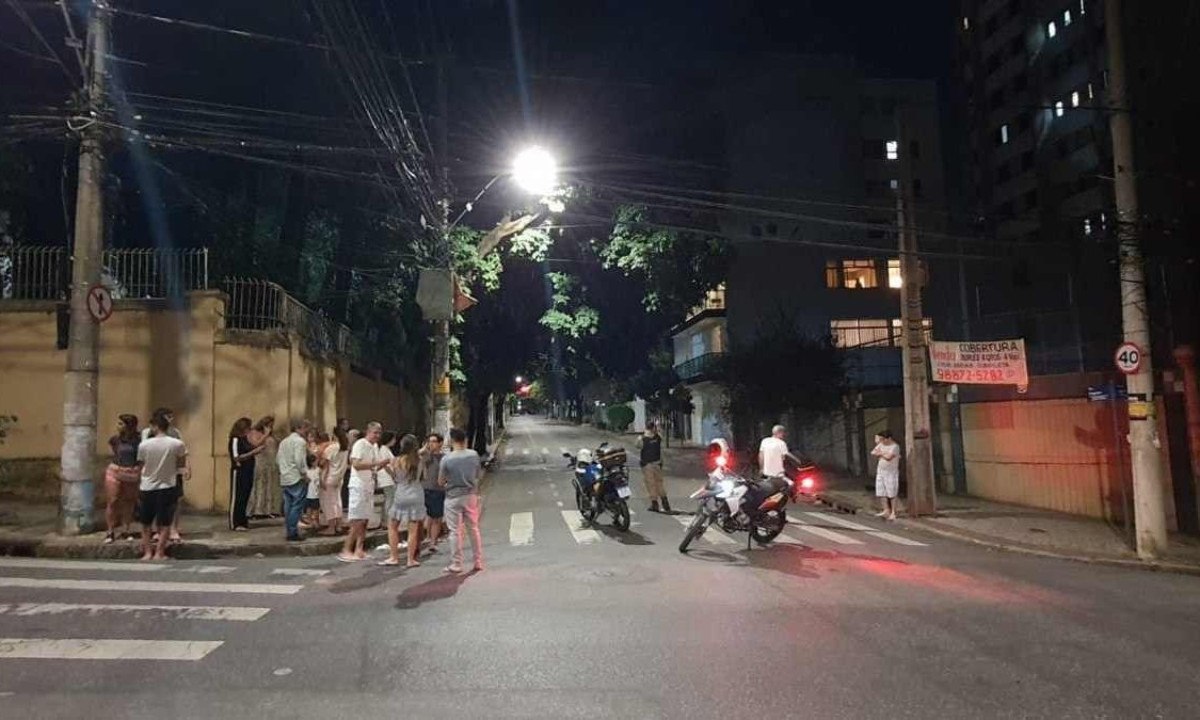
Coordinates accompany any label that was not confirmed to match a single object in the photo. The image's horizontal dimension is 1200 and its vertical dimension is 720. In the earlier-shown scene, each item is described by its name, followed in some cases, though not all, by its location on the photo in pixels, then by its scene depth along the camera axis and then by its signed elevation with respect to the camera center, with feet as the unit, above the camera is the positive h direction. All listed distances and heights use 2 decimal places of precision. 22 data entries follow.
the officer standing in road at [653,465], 52.90 -2.77
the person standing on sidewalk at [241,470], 39.75 -1.69
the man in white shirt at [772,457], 42.09 -2.02
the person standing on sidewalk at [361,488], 34.94 -2.32
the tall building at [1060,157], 47.21 +21.07
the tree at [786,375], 95.55 +4.51
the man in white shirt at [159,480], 33.22 -1.67
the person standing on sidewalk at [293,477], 37.32 -1.95
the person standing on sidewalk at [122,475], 35.88 -1.54
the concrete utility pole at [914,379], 51.49 +1.86
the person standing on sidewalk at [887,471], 51.11 -3.56
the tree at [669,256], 75.77 +14.36
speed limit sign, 37.17 +1.90
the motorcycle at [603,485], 43.75 -3.28
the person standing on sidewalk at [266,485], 44.98 -2.71
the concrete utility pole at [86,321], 37.19 +5.18
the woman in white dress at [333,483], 40.01 -2.41
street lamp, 55.26 +16.54
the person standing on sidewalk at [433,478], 36.16 -2.11
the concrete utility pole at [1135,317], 36.86 +3.73
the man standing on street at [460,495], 32.48 -2.58
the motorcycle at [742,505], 37.04 -3.83
